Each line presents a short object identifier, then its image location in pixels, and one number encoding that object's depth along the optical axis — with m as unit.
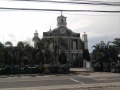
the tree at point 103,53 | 53.88
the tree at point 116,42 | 71.25
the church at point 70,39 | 73.19
